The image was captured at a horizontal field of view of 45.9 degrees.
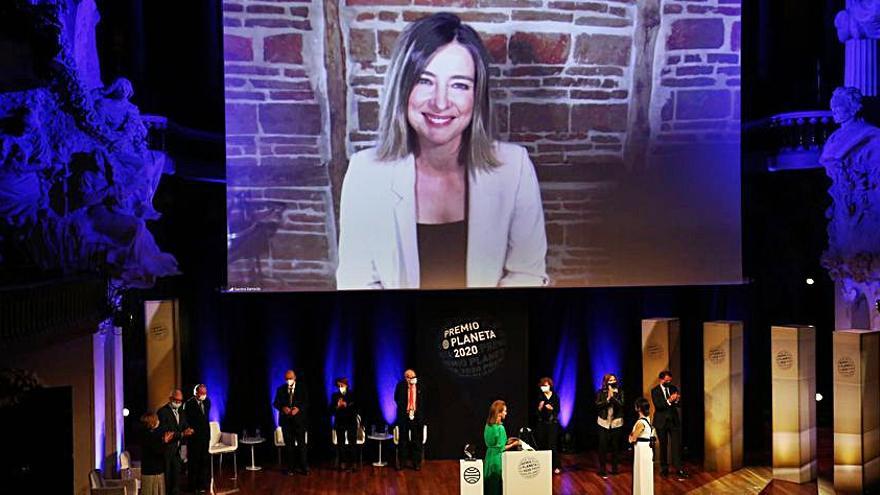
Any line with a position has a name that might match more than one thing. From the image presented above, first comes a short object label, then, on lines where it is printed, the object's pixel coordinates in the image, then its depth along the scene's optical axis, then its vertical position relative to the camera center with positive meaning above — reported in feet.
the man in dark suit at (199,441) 37.09 -6.81
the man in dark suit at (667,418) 38.75 -6.50
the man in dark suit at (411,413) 40.37 -6.37
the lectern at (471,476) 31.60 -6.94
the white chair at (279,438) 40.83 -7.35
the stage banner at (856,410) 36.27 -5.88
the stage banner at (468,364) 42.04 -4.66
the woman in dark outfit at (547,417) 39.47 -6.48
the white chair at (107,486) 30.83 -7.05
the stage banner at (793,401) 38.65 -5.86
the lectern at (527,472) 31.86 -6.89
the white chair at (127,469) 34.73 -7.31
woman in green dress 31.68 -6.04
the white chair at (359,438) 40.88 -7.42
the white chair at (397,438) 41.04 -7.50
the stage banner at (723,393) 40.52 -5.82
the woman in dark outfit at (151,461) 33.63 -6.76
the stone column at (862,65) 39.78 +6.90
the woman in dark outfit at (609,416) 39.42 -6.48
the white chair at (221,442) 38.55 -7.17
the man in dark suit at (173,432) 34.68 -6.06
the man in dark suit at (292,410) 39.81 -6.08
